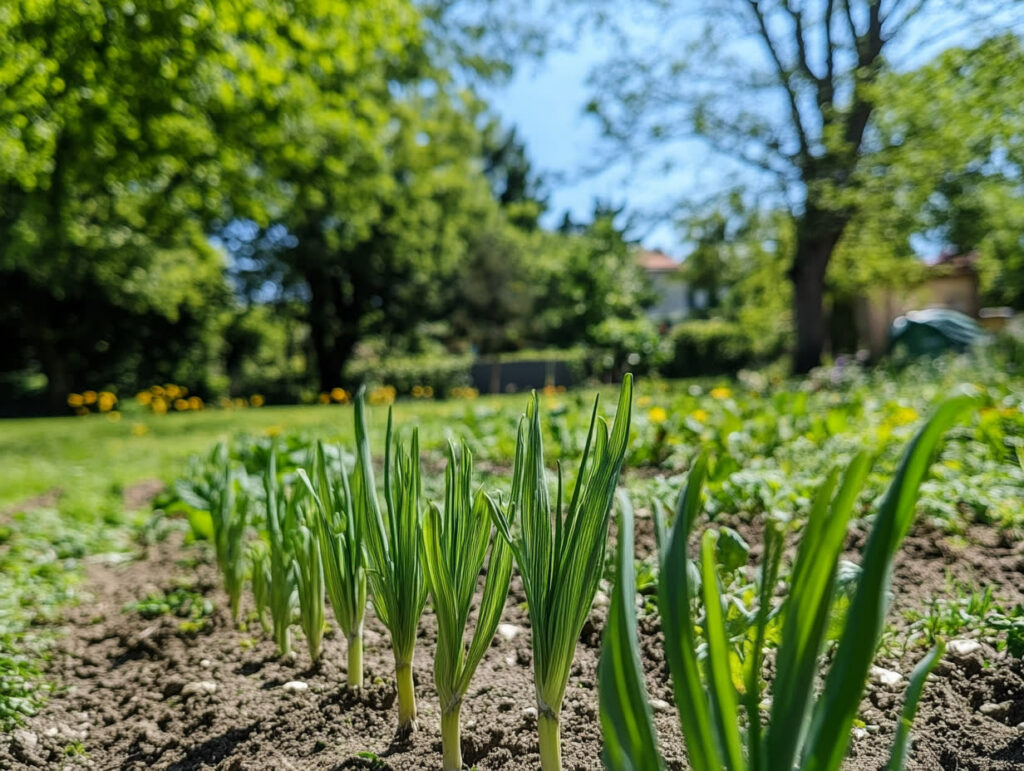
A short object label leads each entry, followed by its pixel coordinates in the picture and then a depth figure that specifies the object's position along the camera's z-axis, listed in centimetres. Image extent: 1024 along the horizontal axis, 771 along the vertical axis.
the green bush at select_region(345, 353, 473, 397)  1867
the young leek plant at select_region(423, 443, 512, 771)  108
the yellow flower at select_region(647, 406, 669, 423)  382
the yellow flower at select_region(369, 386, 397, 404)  1048
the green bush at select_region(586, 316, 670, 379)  1031
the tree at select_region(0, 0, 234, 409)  547
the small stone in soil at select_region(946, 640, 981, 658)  140
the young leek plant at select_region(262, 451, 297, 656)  159
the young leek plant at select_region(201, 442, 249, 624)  190
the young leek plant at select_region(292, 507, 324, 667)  147
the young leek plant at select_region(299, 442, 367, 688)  131
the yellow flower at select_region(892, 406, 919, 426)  361
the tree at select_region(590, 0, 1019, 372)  1084
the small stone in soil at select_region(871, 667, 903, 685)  136
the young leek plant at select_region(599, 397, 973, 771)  57
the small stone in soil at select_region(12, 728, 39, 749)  133
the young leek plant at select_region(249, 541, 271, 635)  175
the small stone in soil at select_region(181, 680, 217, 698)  155
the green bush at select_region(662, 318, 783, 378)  2047
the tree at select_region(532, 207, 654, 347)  1510
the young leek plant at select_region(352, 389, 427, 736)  117
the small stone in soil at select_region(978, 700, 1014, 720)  122
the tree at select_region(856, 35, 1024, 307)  617
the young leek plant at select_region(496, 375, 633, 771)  94
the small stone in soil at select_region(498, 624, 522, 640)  173
